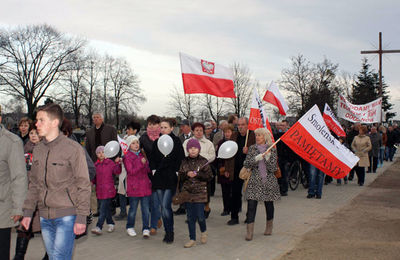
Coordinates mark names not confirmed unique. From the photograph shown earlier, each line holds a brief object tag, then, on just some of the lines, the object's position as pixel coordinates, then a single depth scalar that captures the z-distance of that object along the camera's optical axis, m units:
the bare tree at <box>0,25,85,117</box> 45.51
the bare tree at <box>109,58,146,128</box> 58.78
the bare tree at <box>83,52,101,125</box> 53.93
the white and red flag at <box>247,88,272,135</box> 7.53
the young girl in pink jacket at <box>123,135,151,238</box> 6.45
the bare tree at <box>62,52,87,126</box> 49.53
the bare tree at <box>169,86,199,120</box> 58.05
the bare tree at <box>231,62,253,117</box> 55.25
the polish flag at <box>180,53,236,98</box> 8.02
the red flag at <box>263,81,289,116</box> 8.57
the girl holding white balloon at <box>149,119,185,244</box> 6.00
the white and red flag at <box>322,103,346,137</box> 10.54
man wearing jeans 3.33
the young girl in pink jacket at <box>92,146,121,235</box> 6.60
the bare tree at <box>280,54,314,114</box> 49.59
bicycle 11.89
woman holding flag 6.30
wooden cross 25.70
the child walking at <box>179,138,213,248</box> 5.92
